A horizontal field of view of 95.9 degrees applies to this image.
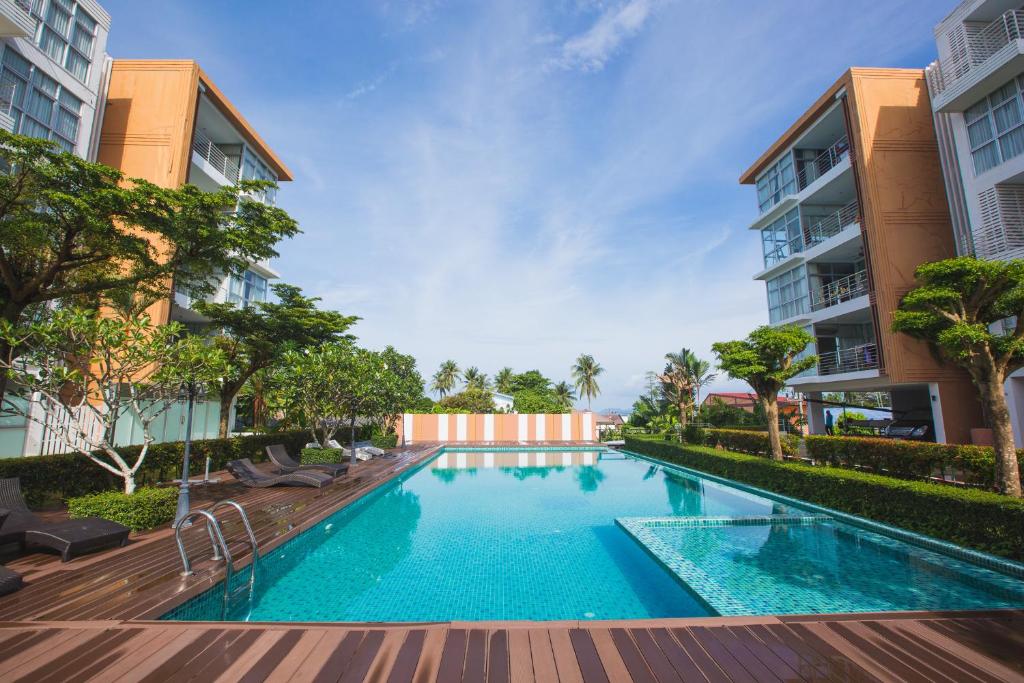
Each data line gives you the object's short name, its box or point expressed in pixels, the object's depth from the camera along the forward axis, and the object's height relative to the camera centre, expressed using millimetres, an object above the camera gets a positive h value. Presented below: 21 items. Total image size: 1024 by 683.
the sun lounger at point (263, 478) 10422 -1391
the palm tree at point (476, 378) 58844 +4868
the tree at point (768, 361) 12172 +1412
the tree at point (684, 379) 24766 +2134
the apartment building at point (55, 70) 11906 +9714
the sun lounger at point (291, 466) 12125 -1322
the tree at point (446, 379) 60281 +4821
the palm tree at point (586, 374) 54844 +4922
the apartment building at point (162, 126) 16188 +10235
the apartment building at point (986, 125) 11656 +7787
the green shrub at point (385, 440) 22500 -1175
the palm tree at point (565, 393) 53050 +2606
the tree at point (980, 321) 7133 +1590
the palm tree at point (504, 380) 55281 +4318
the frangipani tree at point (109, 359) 6738 +905
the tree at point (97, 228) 8023 +3763
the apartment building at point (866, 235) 14414 +6199
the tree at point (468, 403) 35250 +1026
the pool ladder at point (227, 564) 4785 -1627
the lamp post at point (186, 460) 6637 -619
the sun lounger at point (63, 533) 5320 -1354
